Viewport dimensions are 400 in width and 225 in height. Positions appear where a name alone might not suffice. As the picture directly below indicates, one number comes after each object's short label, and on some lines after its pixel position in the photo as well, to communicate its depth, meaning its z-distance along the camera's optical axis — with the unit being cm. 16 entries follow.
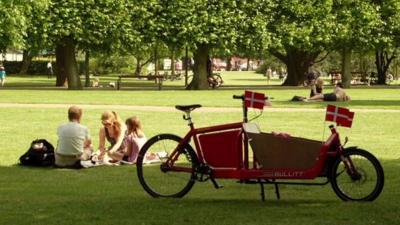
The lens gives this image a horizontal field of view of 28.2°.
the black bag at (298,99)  3132
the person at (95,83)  5079
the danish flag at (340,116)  877
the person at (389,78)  6807
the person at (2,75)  5157
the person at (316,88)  3147
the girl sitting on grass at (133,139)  1292
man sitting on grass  1251
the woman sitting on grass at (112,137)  1311
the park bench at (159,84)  4606
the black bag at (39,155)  1284
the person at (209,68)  5109
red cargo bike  865
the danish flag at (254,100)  886
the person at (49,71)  7445
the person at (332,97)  3044
